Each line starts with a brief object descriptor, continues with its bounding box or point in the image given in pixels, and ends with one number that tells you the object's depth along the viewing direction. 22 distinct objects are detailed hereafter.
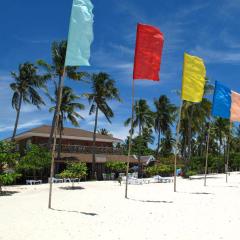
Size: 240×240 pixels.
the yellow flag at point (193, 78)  16.94
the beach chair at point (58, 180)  26.63
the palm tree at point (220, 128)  61.46
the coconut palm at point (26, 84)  37.40
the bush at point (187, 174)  34.77
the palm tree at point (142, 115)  49.64
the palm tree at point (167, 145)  59.19
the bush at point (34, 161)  27.47
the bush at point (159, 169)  32.81
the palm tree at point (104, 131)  73.10
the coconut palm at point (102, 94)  37.72
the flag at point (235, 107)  21.54
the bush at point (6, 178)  18.34
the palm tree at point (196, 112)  38.85
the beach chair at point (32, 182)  26.87
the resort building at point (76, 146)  35.85
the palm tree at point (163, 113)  53.31
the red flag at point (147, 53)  14.38
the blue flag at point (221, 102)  20.51
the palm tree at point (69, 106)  35.63
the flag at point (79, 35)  11.64
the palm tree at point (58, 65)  33.90
